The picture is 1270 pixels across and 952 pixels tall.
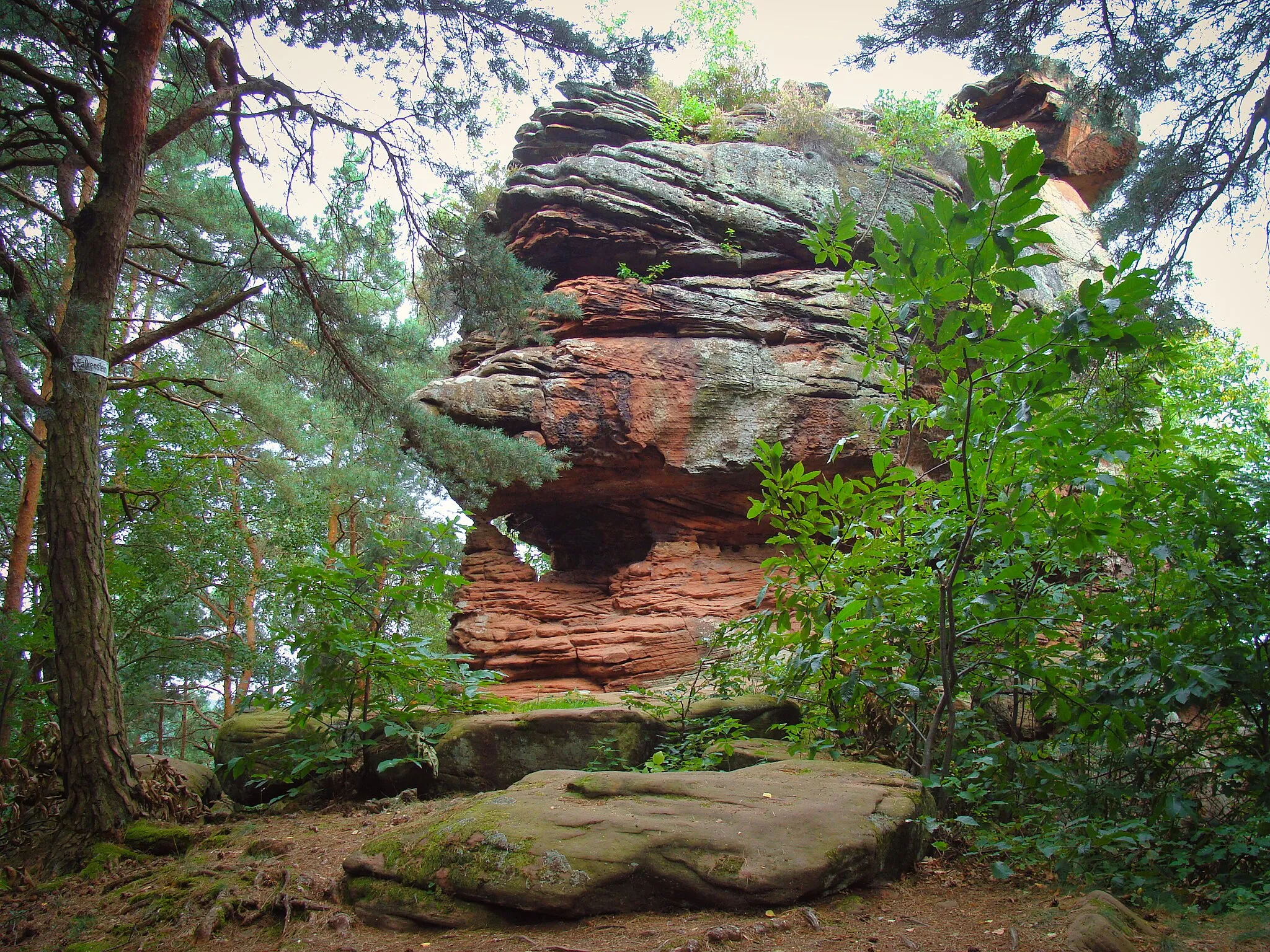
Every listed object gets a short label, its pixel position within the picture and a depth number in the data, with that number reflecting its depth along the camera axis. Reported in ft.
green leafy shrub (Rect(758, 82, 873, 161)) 43.21
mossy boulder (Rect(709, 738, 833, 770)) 15.07
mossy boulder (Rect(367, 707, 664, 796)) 16.80
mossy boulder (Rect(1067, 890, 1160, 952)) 6.84
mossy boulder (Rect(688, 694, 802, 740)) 19.21
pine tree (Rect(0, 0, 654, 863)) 14.07
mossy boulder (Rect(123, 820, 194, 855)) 13.12
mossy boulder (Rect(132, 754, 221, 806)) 15.72
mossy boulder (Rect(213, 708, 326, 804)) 16.38
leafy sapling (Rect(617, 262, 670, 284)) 37.06
